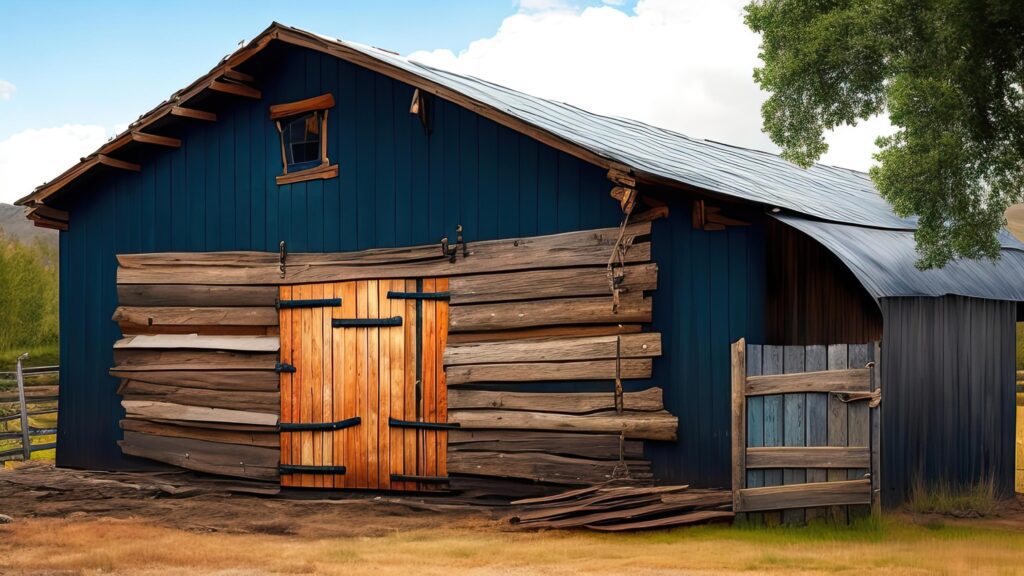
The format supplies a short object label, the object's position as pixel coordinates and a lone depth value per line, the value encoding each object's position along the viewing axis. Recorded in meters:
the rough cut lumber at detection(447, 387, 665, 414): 11.33
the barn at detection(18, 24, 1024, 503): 11.08
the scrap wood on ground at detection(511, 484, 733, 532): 10.65
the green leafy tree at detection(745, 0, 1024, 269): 10.75
